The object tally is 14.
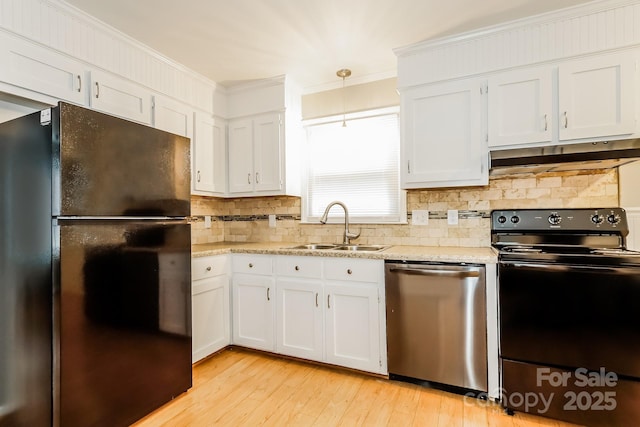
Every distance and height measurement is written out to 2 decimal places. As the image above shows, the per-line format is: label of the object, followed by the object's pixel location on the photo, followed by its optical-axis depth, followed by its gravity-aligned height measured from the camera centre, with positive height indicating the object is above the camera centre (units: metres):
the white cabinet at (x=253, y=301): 2.59 -0.69
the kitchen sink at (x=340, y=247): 2.60 -0.28
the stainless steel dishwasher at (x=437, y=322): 1.97 -0.69
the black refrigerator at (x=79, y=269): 1.44 -0.24
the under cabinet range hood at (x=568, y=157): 1.81 +0.32
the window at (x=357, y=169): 2.85 +0.42
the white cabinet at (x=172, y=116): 2.48 +0.80
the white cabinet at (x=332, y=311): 2.24 -0.70
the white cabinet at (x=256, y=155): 2.96 +0.56
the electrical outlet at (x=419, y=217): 2.68 -0.03
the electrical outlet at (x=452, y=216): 2.56 -0.03
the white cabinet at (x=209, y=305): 2.42 -0.70
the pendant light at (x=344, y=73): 2.76 +1.21
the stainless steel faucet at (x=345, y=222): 2.79 -0.07
